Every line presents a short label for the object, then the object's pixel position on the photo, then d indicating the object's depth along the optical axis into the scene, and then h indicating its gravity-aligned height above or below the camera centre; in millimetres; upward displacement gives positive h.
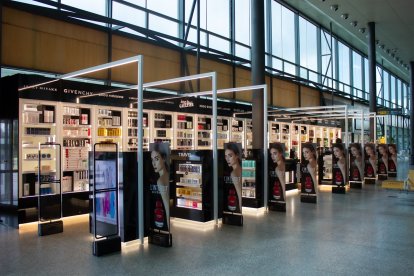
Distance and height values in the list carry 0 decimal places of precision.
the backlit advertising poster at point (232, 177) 6988 -552
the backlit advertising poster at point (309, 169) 9258 -536
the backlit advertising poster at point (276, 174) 8258 -585
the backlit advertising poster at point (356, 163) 12297 -522
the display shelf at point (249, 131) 12758 +556
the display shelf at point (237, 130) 12203 +565
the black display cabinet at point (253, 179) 7984 -677
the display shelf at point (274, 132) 14528 +604
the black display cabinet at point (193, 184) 6621 -653
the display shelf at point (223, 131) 11870 +524
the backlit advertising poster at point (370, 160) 13695 -471
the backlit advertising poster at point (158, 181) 5598 -495
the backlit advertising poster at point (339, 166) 10984 -551
